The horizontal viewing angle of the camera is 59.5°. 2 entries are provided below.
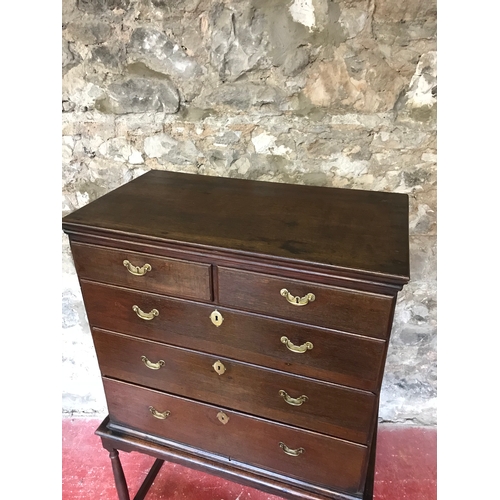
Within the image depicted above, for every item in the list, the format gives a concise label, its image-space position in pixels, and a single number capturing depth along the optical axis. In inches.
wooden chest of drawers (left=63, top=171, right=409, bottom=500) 44.0
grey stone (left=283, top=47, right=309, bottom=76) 58.1
